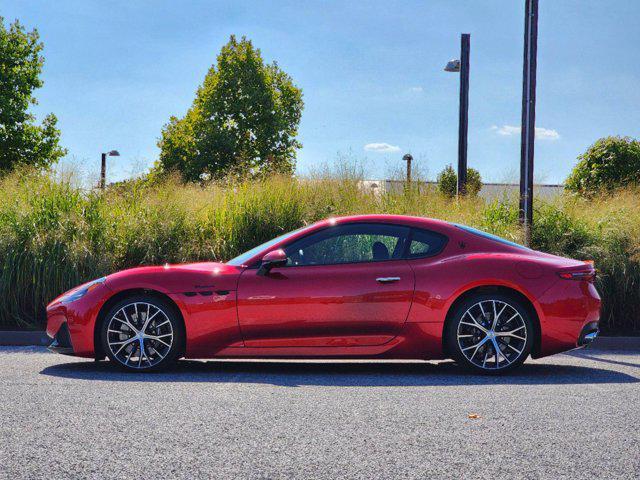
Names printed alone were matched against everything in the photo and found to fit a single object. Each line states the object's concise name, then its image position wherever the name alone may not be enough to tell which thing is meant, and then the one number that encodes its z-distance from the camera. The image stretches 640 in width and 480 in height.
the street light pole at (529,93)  12.01
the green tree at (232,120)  36.88
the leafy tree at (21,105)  31.80
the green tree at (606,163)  23.11
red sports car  6.40
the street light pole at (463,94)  16.12
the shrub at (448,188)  13.43
